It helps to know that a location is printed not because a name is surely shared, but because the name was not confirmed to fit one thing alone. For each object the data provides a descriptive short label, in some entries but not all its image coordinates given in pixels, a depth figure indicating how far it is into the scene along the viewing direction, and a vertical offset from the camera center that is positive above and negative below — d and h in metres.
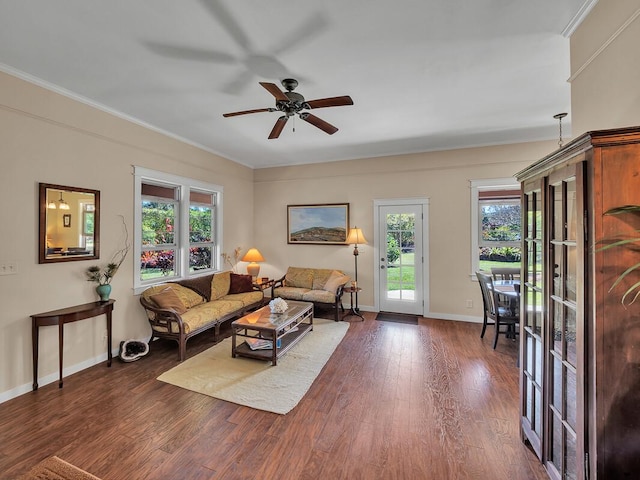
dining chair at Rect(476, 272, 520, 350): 3.56 -0.90
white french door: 5.02 -0.28
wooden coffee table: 3.20 -1.08
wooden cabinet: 1.14 -0.30
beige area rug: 2.54 -1.38
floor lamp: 5.10 +0.04
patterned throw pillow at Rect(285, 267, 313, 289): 5.39 -0.70
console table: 2.64 -0.74
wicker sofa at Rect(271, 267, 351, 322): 4.80 -0.83
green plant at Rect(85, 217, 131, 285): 3.17 -0.32
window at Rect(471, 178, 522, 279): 4.56 +0.29
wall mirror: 2.78 +0.19
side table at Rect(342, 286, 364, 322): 4.89 -1.24
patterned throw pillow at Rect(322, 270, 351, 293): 4.91 -0.69
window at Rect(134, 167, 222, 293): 3.87 +0.22
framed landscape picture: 5.49 +0.36
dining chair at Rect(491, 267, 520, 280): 4.24 -0.48
